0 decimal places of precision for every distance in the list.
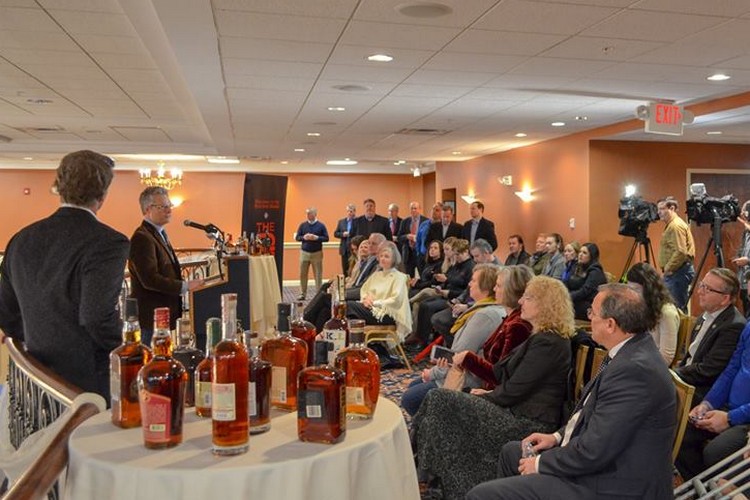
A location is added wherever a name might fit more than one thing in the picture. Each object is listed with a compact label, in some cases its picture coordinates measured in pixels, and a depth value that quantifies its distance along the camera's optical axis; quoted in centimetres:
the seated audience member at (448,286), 682
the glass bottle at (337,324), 180
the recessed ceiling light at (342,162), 1455
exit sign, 630
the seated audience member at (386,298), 581
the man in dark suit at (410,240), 997
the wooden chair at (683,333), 394
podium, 532
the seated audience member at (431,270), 762
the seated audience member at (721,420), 278
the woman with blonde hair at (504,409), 295
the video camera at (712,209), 728
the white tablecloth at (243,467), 134
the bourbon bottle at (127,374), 160
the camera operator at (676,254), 719
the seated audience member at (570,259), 698
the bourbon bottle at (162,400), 146
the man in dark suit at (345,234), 1093
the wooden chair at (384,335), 579
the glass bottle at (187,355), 178
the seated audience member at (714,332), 319
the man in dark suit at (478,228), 948
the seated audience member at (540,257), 780
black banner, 841
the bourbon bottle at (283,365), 173
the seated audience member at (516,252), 833
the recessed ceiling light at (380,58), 479
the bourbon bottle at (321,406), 149
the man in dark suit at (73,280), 211
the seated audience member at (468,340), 362
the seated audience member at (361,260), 693
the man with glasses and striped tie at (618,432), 211
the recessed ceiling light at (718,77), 552
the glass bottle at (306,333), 188
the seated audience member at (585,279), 642
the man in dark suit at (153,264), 366
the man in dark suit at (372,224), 1028
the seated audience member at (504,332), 332
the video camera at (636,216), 799
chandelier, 1446
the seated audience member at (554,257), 734
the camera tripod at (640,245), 805
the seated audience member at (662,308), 369
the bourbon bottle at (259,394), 152
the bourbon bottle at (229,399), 142
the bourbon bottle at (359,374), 168
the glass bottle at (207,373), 153
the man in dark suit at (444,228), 925
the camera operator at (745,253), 583
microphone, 579
